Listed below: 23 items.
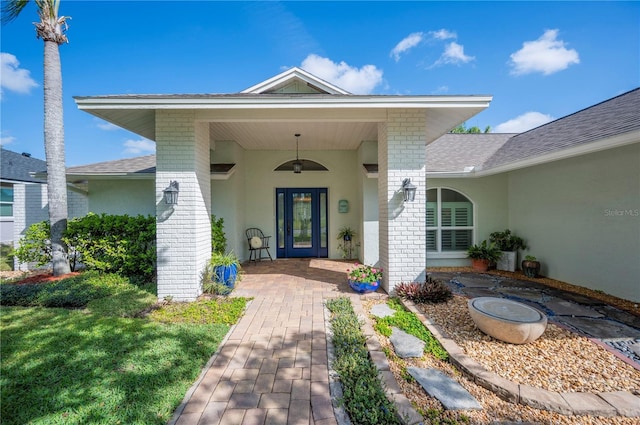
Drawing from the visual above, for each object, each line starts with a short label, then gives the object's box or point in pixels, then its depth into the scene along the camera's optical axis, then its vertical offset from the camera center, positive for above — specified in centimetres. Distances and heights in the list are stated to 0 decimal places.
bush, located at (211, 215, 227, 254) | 567 -55
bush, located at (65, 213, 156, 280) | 527 -62
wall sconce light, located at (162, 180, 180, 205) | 432 +32
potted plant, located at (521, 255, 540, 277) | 595 -129
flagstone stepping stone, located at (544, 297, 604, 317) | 386 -154
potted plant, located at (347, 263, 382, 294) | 465 -122
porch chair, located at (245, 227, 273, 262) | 761 -89
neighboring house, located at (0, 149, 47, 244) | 784 +65
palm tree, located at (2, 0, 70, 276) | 536 +190
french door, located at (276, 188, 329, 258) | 823 -31
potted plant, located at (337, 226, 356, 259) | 794 -87
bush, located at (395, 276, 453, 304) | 426 -135
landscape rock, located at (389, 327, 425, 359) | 281 -153
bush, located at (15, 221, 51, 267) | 562 -72
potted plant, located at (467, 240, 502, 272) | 670 -116
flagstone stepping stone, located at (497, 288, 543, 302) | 462 -155
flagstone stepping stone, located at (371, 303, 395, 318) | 389 -154
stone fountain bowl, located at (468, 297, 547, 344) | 287 -124
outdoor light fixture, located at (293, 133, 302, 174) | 686 +121
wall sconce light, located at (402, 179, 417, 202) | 446 +37
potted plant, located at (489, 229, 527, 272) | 661 -93
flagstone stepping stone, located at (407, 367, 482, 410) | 209 -156
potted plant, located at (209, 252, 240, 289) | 475 -107
